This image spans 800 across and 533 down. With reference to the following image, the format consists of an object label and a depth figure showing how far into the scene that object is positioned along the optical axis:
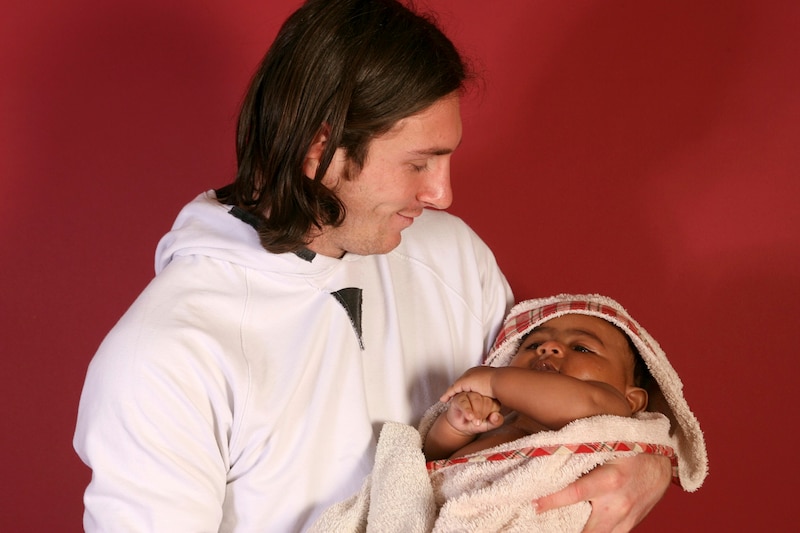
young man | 1.69
